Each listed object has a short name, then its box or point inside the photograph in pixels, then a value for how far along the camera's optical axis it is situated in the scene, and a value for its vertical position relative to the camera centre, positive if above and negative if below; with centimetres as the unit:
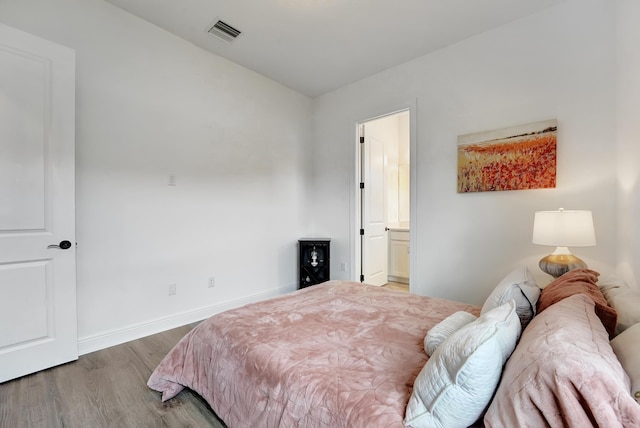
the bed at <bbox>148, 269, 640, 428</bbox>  81 -60
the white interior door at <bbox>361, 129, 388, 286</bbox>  395 -3
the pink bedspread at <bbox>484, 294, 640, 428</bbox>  64 -41
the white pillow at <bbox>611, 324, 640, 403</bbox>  75 -43
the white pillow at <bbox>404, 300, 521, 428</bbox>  82 -49
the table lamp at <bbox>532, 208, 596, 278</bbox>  192 -15
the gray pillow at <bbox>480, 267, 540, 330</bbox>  134 -40
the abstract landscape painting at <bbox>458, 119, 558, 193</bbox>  240 +47
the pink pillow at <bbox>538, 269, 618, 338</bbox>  114 -37
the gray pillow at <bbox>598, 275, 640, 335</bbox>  115 -40
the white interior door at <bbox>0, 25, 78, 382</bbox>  193 +5
